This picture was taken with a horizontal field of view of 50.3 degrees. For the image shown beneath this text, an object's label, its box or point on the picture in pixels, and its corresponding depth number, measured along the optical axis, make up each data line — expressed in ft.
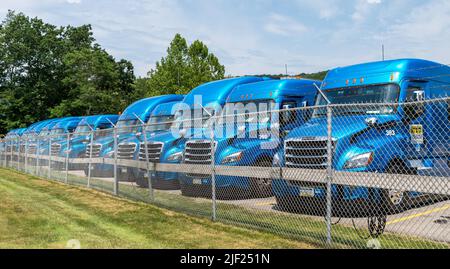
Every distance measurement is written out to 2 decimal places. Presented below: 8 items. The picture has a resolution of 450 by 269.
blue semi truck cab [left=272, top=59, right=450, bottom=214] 25.84
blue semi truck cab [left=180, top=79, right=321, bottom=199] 32.99
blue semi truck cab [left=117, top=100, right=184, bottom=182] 44.39
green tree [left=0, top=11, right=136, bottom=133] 174.19
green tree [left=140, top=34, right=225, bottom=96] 156.35
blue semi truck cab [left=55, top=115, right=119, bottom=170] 58.60
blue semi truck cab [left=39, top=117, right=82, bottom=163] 64.87
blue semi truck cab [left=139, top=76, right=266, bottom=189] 41.55
